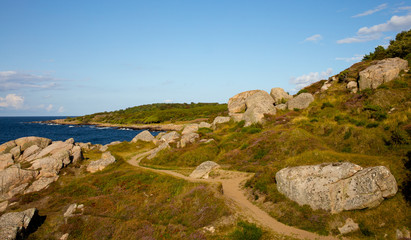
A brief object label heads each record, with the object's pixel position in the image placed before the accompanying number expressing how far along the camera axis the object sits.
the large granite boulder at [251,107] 42.67
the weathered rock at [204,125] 55.56
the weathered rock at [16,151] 36.69
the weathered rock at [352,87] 39.60
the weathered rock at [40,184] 26.99
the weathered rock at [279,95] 51.77
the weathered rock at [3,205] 23.00
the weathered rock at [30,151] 37.31
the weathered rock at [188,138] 40.61
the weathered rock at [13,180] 26.47
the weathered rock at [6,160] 33.19
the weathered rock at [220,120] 50.44
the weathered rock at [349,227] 12.83
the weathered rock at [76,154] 35.68
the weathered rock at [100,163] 33.52
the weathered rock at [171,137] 46.91
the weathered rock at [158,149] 38.71
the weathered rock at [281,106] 46.87
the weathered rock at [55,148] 36.06
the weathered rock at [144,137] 54.16
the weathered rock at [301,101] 44.34
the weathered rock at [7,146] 39.39
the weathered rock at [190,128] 51.30
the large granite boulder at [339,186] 13.76
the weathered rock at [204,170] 26.72
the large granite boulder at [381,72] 35.41
